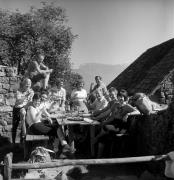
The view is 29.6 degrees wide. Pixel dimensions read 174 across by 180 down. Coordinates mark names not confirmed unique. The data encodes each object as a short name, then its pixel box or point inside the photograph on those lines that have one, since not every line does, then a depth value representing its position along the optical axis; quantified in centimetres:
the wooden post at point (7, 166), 455
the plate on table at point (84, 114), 865
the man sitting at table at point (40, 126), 751
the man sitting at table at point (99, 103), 912
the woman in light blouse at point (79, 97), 1015
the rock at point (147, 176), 612
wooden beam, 453
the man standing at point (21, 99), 878
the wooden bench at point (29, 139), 738
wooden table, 736
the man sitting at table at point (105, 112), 790
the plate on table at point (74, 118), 780
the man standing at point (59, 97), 972
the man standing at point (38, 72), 1033
